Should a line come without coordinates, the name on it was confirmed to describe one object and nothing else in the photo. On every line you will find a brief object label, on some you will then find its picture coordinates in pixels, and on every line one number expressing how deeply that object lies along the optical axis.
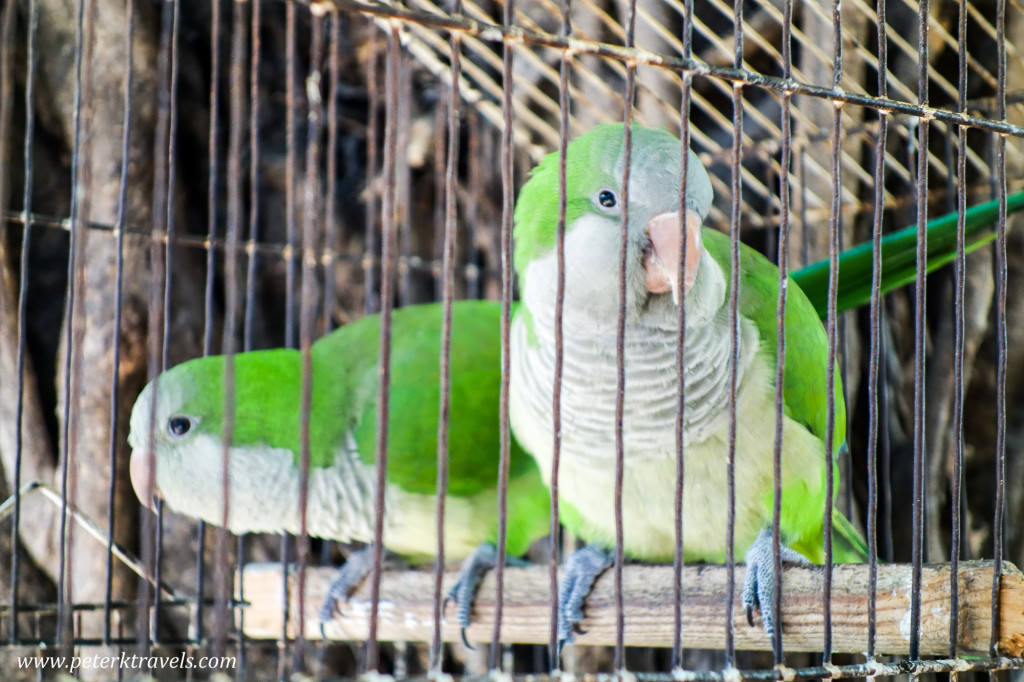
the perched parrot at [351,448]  1.43
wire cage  1.36
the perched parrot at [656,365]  1.33
